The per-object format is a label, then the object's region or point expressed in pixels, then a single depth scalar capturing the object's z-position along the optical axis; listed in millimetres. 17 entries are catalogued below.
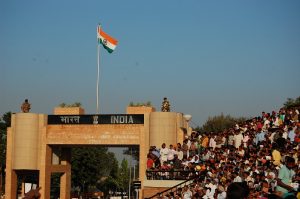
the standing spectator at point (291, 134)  23325
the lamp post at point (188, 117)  35469
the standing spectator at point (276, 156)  20842
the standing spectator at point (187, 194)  23984
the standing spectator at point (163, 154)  29234
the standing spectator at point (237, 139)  27308
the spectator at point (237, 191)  7215
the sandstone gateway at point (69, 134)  38844
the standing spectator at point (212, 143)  29375
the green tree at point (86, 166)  75125
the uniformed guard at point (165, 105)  39125
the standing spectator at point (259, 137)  25097
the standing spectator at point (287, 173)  15680
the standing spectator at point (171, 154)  29062
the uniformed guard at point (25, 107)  42659
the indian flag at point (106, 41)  44688
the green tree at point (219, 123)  89194
